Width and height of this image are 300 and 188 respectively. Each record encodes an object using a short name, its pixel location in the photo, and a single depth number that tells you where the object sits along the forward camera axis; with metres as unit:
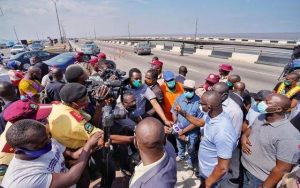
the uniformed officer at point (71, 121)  1.75
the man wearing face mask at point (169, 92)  3.25
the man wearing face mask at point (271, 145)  1.69
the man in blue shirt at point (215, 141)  1.75
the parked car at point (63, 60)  8.58
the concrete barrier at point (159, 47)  26.60
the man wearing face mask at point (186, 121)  2.82
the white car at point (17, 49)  23.05
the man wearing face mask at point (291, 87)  3.44
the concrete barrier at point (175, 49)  22.81
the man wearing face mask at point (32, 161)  1.29
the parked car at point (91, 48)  21.55
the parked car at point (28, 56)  13.21
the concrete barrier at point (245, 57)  14.46
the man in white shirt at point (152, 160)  1.14
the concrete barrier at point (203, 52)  18.60
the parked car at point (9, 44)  46.46
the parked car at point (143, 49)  20.47
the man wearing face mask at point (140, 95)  2.93
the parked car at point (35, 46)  27.15
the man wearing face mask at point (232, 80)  3.51
